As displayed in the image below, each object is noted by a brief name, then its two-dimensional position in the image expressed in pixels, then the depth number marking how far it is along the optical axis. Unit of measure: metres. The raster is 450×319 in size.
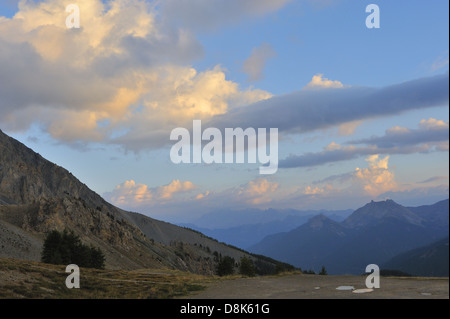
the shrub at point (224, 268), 73.44
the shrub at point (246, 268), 67.31
